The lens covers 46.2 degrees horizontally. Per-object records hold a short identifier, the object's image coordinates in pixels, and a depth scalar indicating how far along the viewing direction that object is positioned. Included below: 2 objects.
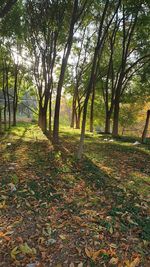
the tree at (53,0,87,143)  7.89
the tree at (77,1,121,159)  6.41
